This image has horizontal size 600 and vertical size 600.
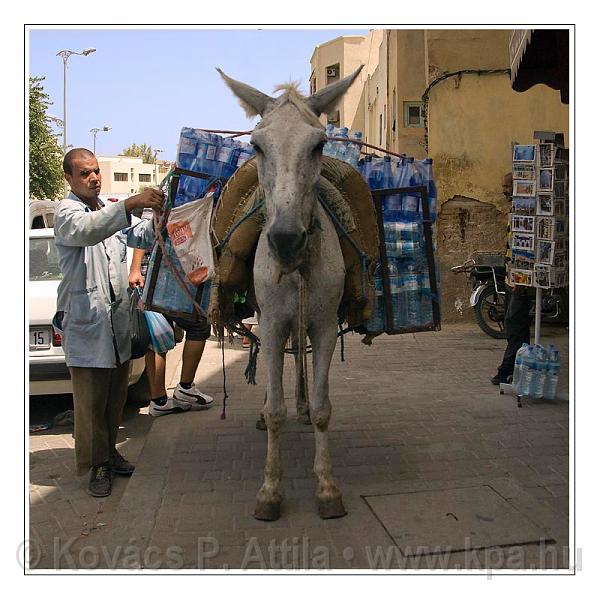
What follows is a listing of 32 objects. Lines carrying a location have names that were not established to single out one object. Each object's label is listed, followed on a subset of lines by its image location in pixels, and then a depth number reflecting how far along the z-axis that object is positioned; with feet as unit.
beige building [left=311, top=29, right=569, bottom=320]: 37.65
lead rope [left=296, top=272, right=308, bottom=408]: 12.10
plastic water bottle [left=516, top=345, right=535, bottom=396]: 20.31
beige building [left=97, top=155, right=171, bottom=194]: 215.72
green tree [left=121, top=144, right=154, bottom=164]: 268.21
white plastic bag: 14.74
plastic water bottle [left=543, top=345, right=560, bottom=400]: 20.45
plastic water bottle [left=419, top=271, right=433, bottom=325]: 15.71
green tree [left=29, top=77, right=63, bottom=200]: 71.77
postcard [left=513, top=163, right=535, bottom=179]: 20.29
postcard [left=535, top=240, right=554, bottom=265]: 19.39
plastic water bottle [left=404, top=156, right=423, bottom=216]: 15.35
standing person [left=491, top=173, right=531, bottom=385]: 22.17
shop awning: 15.43
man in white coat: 13.58
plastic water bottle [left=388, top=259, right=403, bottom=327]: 15.49
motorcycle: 33.40
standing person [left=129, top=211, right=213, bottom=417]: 19.89
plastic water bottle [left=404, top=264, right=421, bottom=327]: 15.60
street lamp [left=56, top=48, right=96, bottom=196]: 72.90
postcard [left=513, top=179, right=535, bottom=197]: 20.35
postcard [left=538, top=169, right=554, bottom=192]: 19.47
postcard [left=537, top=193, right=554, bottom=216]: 19.55
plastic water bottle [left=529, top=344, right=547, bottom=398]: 20.31
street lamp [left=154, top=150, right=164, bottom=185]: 233.33
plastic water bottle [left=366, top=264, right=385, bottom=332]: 15.31
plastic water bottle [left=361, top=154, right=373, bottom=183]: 15.52
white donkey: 10.28
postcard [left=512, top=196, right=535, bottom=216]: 20.38
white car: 18.80
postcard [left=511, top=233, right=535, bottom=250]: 20.36
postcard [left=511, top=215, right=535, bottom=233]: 20.36
